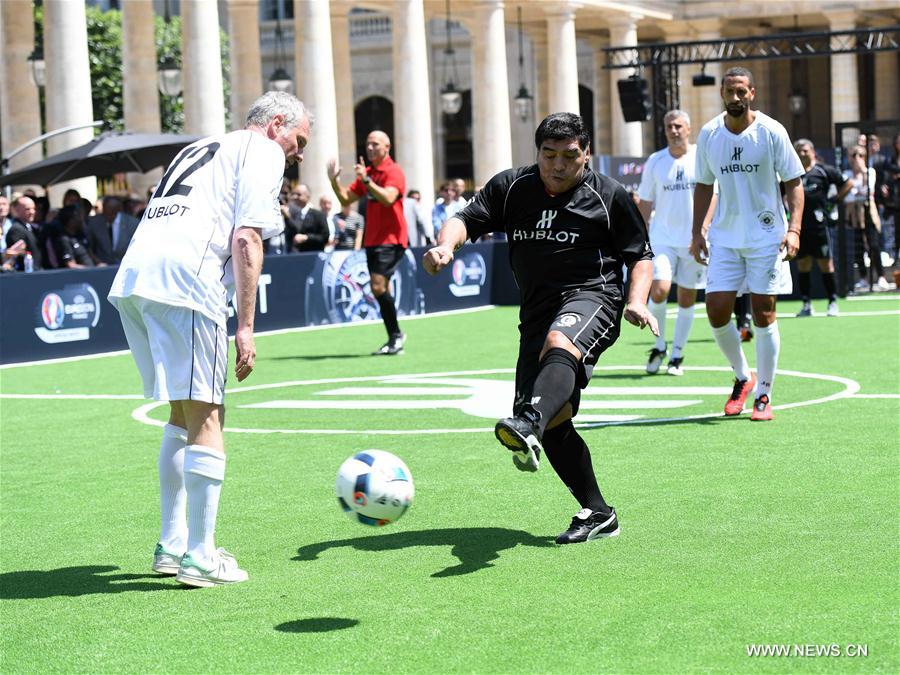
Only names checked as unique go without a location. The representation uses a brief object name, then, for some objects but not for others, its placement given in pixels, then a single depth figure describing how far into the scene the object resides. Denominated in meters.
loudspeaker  31.92
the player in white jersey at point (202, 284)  6.41
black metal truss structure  30.05
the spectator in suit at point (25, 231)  19.58
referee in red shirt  16.67
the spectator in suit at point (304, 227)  23.25
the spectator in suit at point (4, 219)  19.14
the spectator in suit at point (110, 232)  21.41
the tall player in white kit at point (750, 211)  10.55
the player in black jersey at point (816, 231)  20.69
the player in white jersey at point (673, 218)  14.02
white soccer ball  6.05
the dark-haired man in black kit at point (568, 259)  6.98
